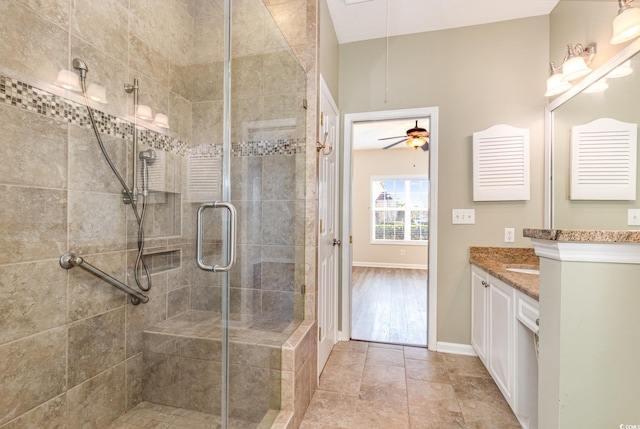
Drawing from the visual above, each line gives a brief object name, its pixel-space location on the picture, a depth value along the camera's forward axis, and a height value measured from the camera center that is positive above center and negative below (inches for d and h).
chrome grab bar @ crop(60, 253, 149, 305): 48.1 -12.2
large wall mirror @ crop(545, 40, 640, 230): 58.9 +22.0
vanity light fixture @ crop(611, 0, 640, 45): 56.2 +40.7
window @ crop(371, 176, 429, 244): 248.7 +3.5
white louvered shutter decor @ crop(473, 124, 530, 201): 90.8 +16.9
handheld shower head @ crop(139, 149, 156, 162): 61.2 +12.7
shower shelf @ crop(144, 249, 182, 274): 62.1 -11.3
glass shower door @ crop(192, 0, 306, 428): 58.6 -1.5
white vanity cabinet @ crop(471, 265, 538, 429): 60.4 -32.4
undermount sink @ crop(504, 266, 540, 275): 82.0 -17.1
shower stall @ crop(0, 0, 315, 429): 42.7 -0.9
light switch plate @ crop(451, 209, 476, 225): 96.0 -1.0
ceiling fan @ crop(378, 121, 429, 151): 135.5 +39.9
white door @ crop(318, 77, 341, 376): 81.4 -6.2
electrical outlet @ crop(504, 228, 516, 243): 93.0 -7.3
